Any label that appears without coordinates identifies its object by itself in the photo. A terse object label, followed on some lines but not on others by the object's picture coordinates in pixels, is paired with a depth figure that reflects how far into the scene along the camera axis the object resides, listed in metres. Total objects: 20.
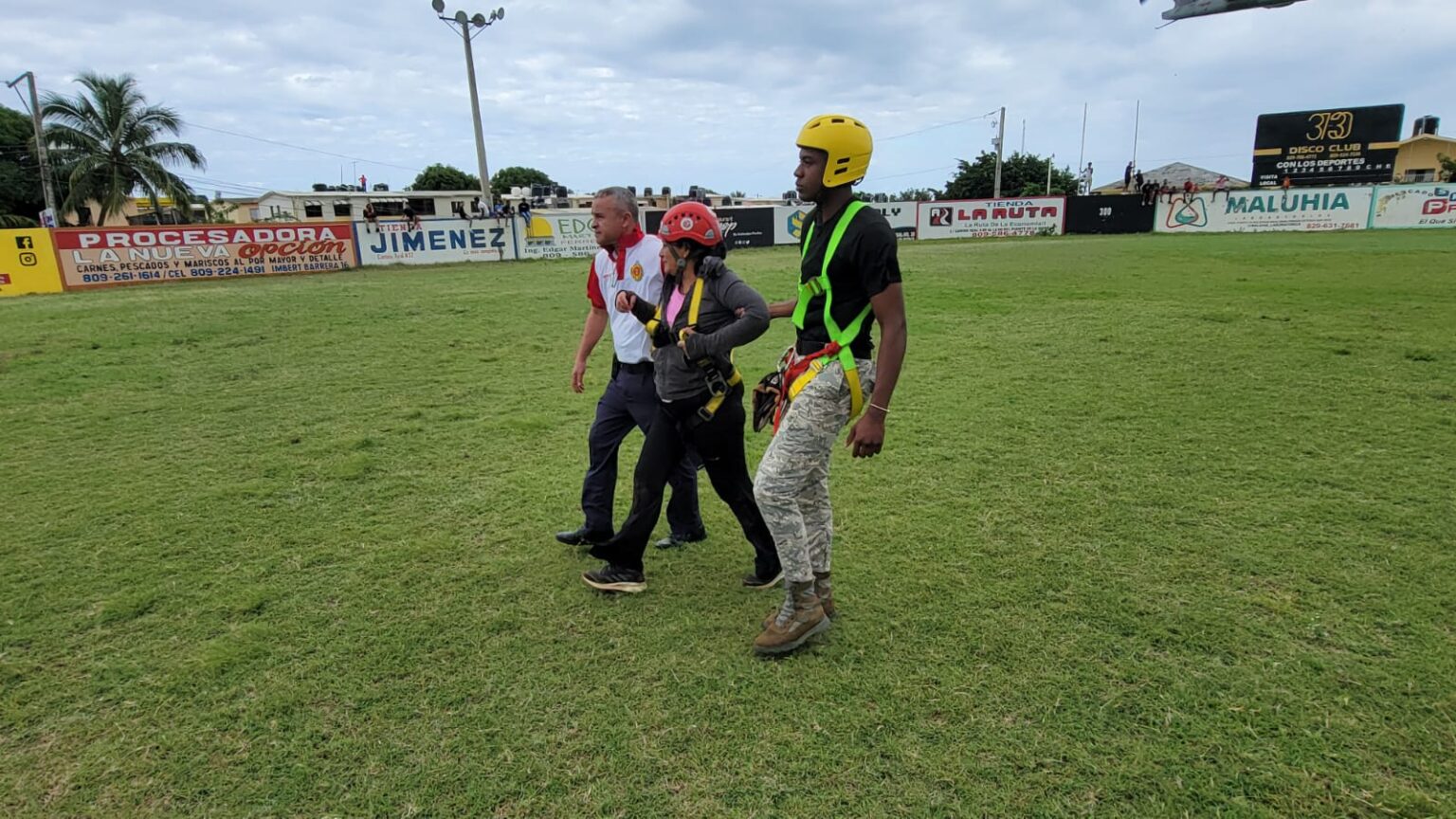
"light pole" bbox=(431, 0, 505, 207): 24.56
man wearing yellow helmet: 2.65
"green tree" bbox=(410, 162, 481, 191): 69.38
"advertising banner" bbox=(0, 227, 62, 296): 16.78
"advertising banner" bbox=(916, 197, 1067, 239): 31.83
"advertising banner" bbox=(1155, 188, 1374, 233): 27.50
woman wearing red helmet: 3.15
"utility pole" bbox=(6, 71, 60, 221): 31.19
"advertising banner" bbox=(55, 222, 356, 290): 17.77
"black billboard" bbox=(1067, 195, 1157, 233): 30.53
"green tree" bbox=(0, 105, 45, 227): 41.97
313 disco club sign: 32.75
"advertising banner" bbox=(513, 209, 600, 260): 25.30
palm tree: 35.94
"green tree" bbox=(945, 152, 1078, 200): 58.31
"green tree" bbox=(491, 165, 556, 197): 82.14
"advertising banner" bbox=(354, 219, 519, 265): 22.28
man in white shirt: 3.71
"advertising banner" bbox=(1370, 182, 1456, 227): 26.41
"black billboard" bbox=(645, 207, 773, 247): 29.45
